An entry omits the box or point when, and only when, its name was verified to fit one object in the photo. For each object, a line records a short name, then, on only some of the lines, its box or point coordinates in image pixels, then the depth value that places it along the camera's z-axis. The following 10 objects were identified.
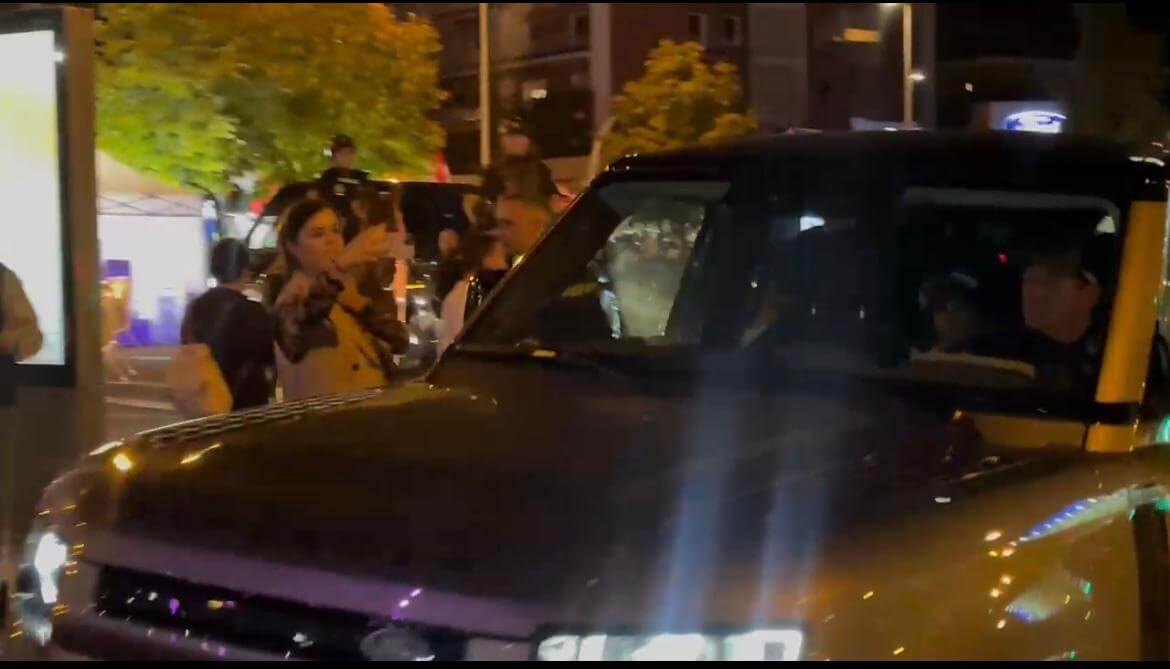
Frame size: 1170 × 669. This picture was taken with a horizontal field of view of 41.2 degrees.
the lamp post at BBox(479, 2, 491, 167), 23.14
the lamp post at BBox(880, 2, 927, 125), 28.42
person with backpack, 5.82
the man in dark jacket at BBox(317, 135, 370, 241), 6.47
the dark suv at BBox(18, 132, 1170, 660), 2.61
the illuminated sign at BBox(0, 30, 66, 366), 6.80
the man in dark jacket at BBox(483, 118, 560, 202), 6.92
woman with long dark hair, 5.68
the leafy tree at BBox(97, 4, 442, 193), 19.39
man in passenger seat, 3.61
